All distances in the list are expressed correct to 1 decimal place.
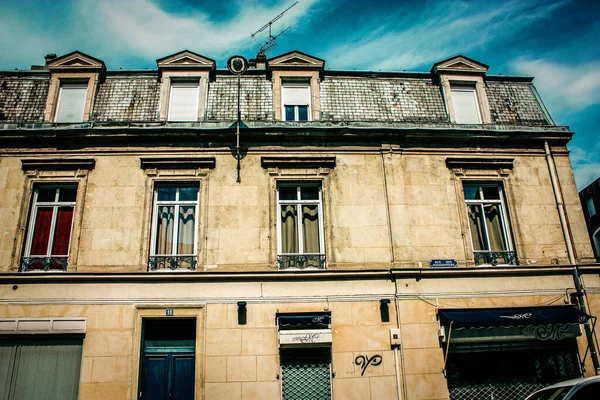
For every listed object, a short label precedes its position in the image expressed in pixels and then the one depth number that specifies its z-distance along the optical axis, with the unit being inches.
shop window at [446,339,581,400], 435.2
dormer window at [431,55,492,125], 541.6
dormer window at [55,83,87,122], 513.0
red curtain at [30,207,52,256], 459.5
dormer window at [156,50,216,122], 518.9
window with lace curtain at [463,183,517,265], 478.9
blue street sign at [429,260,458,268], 459.2
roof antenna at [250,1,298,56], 631.4
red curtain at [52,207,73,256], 459.8
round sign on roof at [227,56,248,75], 483.5
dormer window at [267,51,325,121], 524.7
